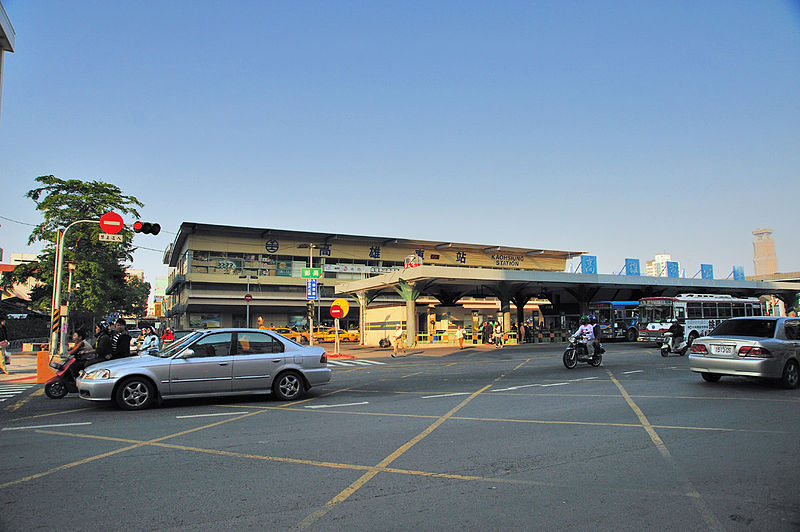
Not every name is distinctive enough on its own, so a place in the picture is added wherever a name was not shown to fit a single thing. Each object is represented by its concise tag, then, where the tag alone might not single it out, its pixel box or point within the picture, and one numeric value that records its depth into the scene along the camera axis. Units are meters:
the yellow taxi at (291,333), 45.30
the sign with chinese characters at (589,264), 48.72
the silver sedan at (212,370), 10.09
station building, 58.44
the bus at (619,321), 39.27
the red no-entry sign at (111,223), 19.54
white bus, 32.06
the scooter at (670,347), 23.20
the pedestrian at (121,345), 12.11
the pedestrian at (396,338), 28.17
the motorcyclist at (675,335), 23.16
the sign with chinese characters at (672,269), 53.56
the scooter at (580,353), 18.52
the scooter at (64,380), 11.95
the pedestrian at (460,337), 33.35
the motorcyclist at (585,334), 18.72
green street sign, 29.81
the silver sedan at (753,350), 11.46
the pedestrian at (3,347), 19.15
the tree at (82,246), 35.56
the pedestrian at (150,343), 16.99
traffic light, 18.84
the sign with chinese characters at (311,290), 29.91
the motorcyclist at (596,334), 18.58
